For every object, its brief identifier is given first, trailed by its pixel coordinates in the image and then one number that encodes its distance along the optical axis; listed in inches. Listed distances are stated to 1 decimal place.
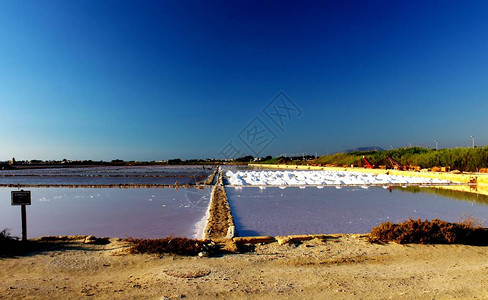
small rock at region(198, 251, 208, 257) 138.3
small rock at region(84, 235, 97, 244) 159.2
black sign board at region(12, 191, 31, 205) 164.7
